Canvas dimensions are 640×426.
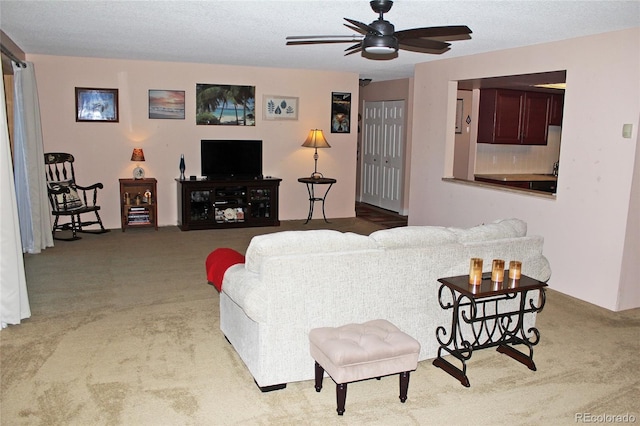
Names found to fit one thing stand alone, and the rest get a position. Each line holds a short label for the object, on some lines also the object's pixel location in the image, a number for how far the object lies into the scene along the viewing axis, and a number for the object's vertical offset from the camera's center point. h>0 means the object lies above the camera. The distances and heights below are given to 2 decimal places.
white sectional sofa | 3.08 -0.93
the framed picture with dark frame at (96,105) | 7.47 +0.25
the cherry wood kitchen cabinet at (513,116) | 7.93 +0.15
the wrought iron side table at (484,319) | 3.30 -1.26
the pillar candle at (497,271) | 3.32 -0.86
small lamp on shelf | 7.60 -0.49
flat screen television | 8.14 -0.51
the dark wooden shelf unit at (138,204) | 7.62 -1.11
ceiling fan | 3.58 +0.61
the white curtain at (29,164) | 6.21 -0.48
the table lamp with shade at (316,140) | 8.33 -0.23
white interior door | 9.70 -0.51
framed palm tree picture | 8.06 +0.29
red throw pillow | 3.63 -0.93
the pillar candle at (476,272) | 3.25 -0.85
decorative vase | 7.94 -0.63
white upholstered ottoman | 2.82 -1.18
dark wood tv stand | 7.78 -1.14
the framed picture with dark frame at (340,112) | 8.81 +0.21
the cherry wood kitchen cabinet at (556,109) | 8.26 +0.27
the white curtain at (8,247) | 3.94 -0.90
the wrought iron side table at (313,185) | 8.39 -0.97
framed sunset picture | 7.81 +0.28
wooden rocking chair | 7.03 -0.96
